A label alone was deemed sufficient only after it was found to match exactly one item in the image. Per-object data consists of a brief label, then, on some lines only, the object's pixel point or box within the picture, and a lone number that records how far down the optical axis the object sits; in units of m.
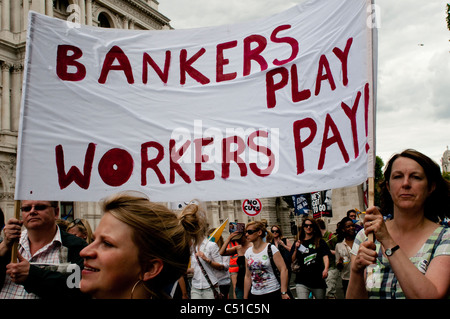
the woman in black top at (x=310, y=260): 6.39
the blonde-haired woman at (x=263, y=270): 5.71
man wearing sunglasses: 2.84
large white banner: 2.99
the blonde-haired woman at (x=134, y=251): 1.96
